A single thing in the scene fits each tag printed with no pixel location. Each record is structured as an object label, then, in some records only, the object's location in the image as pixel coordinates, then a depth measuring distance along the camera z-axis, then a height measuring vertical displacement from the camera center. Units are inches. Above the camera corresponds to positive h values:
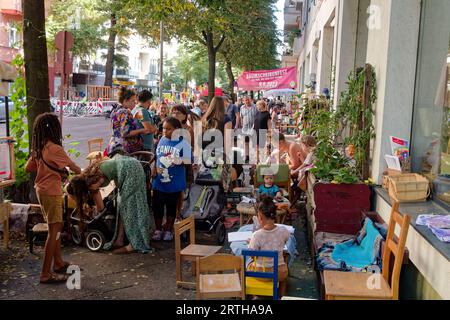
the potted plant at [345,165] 236.7 -34.0
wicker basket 201.8 -35.3
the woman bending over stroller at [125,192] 247.3 -50.6
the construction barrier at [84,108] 1387.8 -45.3
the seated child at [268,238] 186.1 -53.5
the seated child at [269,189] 285.1 -53.2
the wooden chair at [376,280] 149.8 -58.9
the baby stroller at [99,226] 253.1 -69.9
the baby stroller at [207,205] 268.4 -60.9
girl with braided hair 205.2 -34.9
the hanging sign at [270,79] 789.2 +33.2
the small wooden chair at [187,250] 201.2 -65.7
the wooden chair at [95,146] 362.4 -47.2
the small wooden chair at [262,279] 167.5 -66.3
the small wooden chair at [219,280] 158.1 -63.4
